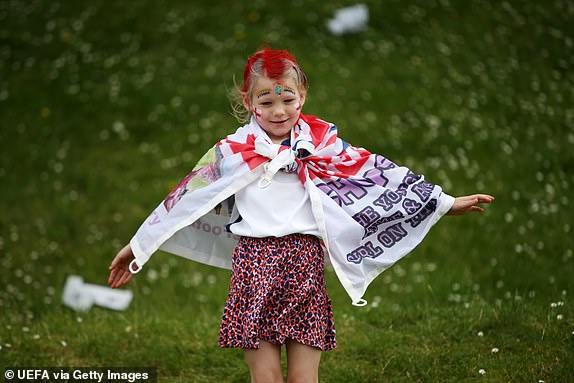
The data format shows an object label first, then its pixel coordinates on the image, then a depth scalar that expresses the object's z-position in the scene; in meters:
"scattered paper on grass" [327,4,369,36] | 24.95
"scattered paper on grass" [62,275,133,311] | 16.09
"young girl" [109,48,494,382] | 8.48
